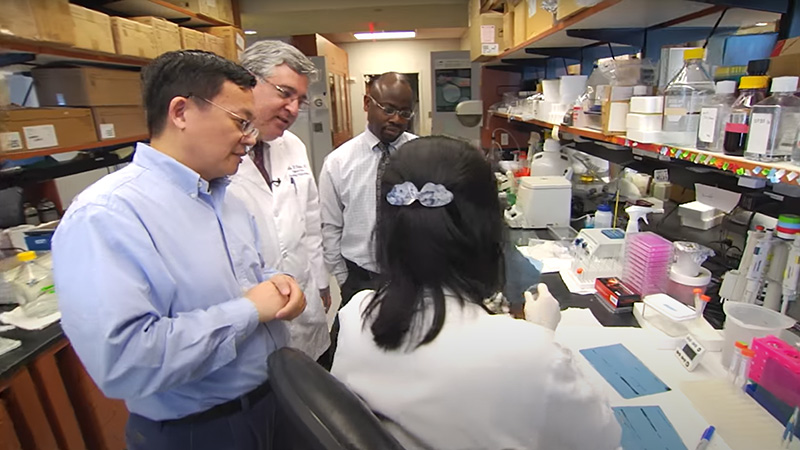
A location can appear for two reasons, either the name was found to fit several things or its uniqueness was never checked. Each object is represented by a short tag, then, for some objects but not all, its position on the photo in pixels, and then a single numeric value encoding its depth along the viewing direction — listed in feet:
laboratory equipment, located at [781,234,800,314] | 3.71
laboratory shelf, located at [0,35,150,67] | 5.77
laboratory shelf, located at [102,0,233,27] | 9.14
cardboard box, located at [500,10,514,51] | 9.33
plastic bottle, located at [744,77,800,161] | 2.99
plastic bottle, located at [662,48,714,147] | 4.00
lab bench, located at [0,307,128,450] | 4.35
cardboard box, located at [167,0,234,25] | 10.91
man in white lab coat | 4.81
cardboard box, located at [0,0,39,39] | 5.41
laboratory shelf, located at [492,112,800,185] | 2.81
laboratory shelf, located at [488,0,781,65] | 4.58
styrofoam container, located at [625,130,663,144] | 4.31
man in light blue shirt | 2.57
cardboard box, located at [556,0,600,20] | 4.83
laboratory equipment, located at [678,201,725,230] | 6.75
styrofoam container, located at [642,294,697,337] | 4.22
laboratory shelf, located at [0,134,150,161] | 6.05
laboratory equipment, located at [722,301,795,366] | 3.57
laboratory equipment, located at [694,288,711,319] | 4.22
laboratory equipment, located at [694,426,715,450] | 2.93
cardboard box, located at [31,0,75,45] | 5.84
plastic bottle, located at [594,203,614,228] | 6.91
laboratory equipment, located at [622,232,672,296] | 4.84
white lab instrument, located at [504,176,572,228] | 7.59
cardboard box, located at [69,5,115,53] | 6.67
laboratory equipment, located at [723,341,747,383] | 3.49
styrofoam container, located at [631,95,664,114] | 4.27
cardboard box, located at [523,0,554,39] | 6.59
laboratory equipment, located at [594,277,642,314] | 4.79
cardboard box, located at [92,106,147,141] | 7.68
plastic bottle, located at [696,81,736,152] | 3.57
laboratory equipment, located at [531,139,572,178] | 9.07
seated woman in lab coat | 2.16
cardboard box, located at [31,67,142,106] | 7.33
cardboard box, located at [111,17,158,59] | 7.68
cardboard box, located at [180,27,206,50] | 9.65
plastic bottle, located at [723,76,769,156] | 3.25
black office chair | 1.58
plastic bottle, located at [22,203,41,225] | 7.34
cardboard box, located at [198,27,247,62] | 11.67
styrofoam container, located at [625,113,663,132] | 4.33
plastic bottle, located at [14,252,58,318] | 5.00
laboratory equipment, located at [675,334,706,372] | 3.73
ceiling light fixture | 21.18
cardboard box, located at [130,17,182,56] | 8.69
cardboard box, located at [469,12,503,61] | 10.55
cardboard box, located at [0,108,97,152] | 5.98
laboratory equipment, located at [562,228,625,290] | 5.59
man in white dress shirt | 6.12
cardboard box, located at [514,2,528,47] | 8.06
